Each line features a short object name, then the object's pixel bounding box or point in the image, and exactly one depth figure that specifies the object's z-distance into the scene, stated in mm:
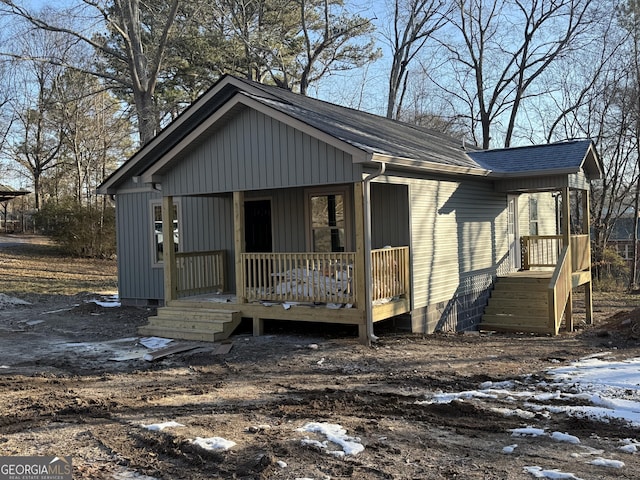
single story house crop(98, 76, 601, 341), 9961
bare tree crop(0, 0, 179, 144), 21828
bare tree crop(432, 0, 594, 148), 29641
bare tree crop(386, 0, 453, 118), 30009
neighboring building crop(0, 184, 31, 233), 26266
